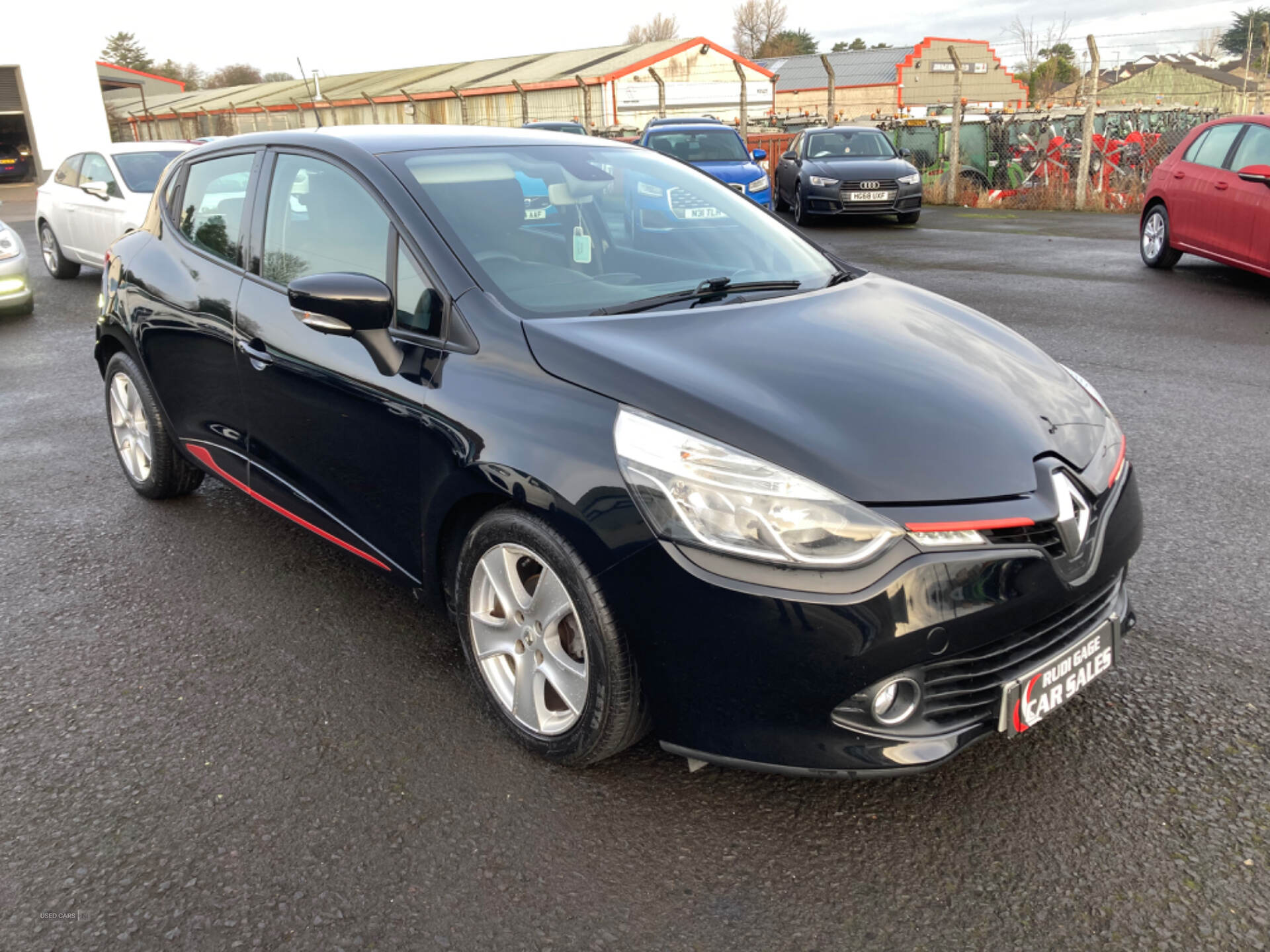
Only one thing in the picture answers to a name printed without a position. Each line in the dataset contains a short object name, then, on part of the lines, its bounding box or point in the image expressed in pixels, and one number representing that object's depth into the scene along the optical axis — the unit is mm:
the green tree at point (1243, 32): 57744
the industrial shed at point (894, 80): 63253
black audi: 15273
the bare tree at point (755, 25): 93750
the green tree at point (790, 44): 93000
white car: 10758
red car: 8633
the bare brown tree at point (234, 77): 96750
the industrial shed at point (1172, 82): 54431
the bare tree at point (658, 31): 90250
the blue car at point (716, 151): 14555
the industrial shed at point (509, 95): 39938
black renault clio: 2219
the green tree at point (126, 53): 90500
